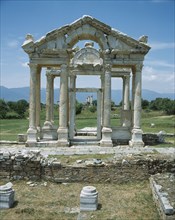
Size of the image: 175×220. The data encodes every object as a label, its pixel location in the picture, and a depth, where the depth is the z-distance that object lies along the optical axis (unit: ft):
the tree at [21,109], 177.30
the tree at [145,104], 271.74
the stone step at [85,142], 64.29
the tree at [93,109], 190.56
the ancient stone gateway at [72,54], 61.87
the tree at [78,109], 177.69
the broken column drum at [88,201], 34.20
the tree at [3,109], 162.24
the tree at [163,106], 197.10
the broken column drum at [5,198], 35.09
